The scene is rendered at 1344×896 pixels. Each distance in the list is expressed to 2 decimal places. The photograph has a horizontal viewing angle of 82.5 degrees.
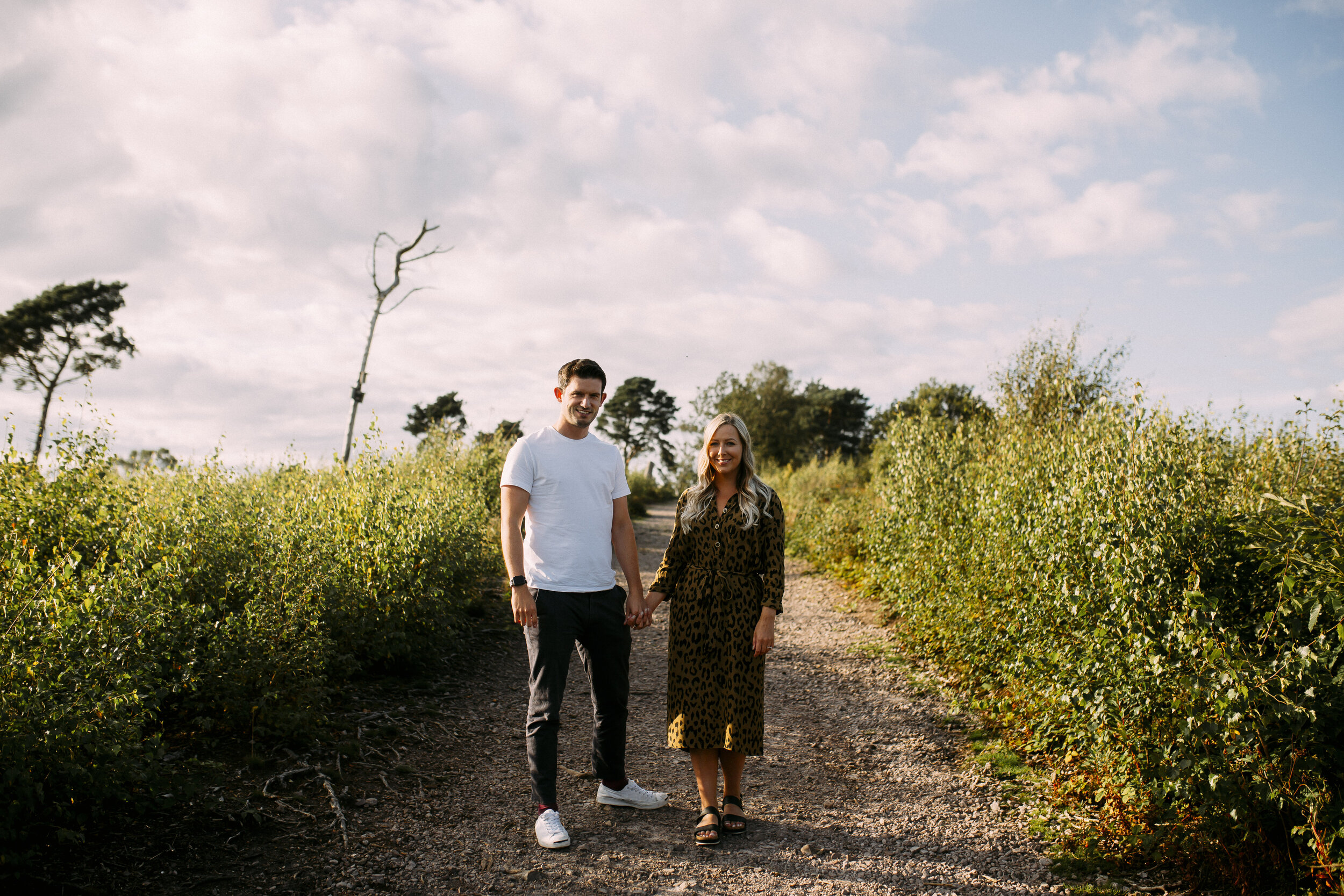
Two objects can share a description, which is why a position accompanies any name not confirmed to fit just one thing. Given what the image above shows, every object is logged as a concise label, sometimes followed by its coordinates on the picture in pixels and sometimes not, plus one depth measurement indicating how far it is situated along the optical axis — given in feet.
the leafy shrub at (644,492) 75.05
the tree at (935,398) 109.09
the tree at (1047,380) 51.08
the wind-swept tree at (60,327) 81.46
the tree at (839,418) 154.20
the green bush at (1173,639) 9.98
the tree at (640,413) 155.94
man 11.90
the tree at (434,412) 144.87
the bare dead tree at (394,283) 60.80
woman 12.14
